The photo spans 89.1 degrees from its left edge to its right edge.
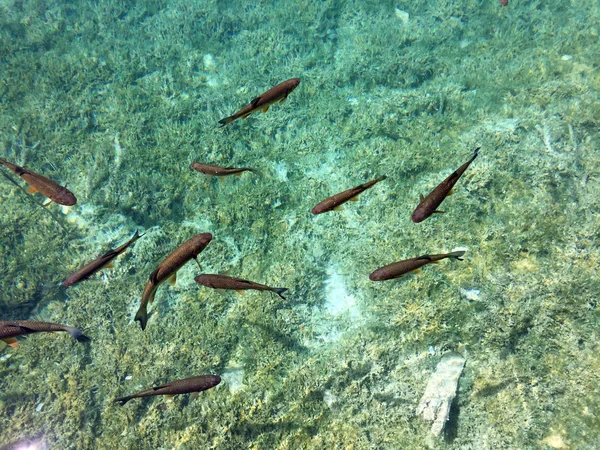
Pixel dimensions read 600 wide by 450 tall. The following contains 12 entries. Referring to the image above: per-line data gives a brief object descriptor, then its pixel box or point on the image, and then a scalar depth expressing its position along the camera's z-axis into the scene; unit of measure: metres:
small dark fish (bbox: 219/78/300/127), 3.34
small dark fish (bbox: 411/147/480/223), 2.83
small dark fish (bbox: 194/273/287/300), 2.94
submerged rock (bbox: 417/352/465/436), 3.31
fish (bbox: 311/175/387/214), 3.05
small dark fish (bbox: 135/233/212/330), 2.69
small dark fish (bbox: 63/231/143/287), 2.93
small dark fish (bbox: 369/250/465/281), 2.77
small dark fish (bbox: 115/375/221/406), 2.84
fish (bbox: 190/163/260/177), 3.73
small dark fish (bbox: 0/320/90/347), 2.86
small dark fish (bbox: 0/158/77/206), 3.57
